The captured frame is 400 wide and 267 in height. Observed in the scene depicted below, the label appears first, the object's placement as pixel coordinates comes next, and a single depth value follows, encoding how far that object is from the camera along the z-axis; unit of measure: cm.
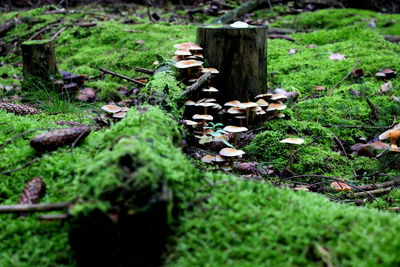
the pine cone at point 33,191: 188
